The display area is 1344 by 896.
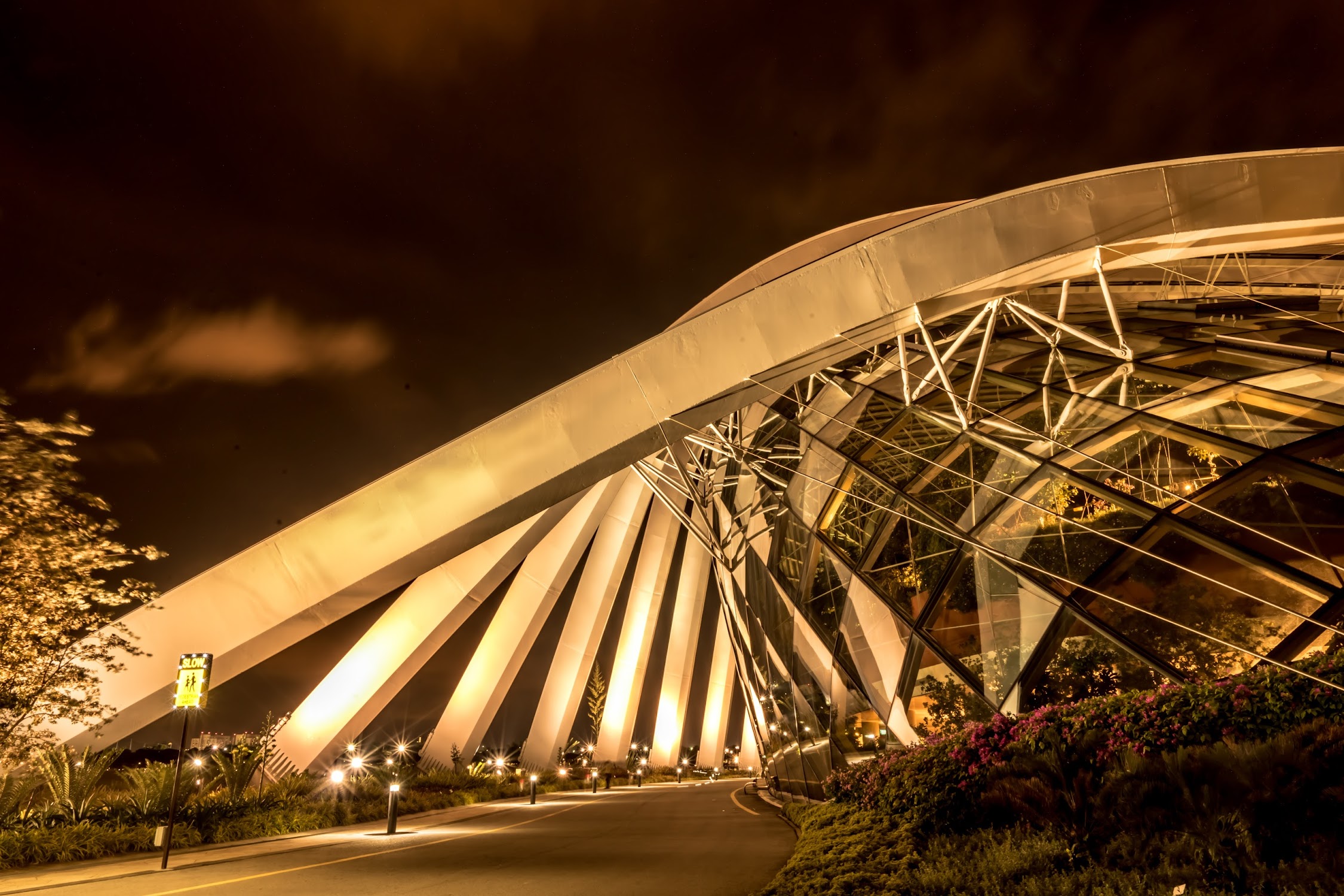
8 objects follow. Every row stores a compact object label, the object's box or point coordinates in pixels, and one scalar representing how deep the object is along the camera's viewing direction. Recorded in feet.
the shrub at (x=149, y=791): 36.19
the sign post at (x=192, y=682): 32.94
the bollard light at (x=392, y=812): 41.60
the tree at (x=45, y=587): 31.45
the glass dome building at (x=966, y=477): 26.23
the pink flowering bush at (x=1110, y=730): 19.27
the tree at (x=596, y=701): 145.69
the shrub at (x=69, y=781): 33.99
